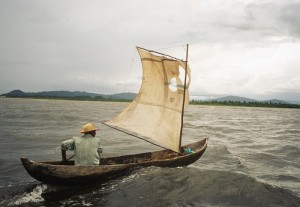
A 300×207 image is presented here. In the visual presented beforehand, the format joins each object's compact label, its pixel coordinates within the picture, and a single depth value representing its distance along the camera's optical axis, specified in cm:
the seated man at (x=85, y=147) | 1142
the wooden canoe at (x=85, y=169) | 1082
